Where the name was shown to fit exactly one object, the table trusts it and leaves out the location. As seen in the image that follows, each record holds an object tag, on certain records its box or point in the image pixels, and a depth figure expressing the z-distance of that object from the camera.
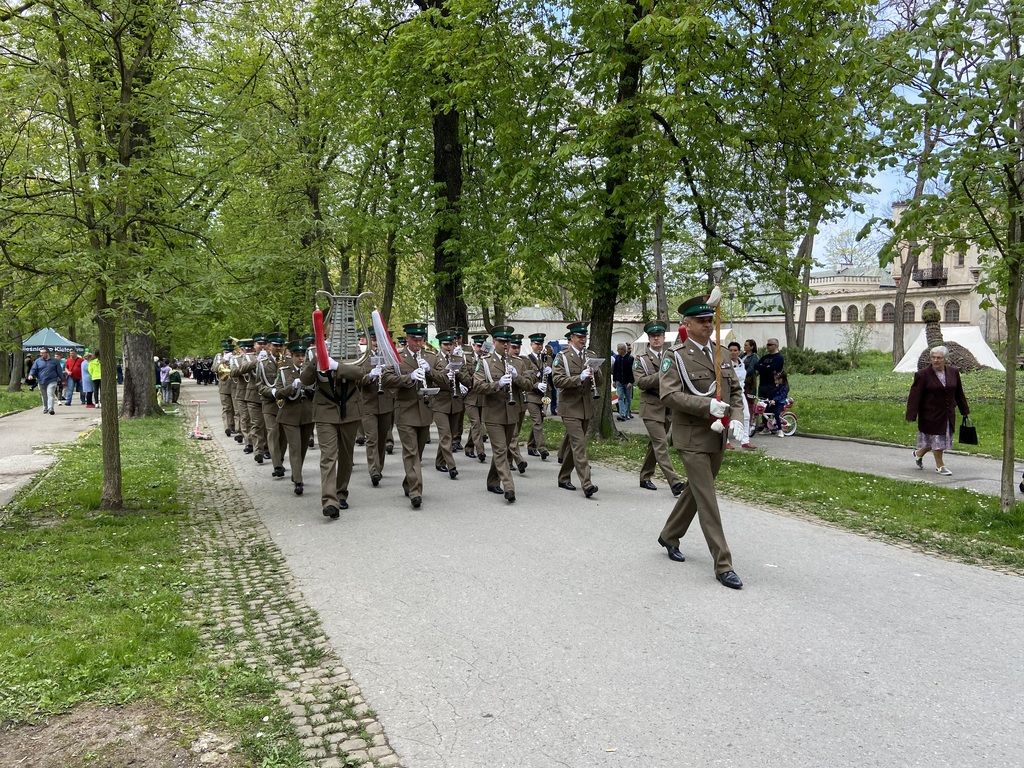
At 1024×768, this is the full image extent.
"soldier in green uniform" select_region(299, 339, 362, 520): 9.12
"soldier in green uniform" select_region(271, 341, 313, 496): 10.95
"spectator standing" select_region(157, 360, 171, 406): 30.69
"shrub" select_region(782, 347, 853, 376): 36.53
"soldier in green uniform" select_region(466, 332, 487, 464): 13.92
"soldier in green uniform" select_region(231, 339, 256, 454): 14.48
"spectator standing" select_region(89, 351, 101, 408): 26.48
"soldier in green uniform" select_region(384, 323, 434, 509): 9.93
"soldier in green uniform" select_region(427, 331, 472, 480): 11.64
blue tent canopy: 33.20
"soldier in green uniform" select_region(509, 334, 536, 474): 10.98
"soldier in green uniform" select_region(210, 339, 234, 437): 18.47
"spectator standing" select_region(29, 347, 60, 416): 24.08
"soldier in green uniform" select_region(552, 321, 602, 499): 10.31
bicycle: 17.02
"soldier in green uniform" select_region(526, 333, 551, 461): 13.30
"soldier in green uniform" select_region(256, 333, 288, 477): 11.94
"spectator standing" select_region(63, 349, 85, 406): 29.64
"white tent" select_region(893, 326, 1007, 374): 25.62
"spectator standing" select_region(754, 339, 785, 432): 16.25
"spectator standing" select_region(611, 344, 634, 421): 21.38
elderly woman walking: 11.62
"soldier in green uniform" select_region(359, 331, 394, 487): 11.20
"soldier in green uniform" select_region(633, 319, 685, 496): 10.45
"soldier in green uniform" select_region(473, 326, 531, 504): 10.28
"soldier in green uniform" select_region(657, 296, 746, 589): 6.45
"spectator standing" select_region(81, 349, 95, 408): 27.02
